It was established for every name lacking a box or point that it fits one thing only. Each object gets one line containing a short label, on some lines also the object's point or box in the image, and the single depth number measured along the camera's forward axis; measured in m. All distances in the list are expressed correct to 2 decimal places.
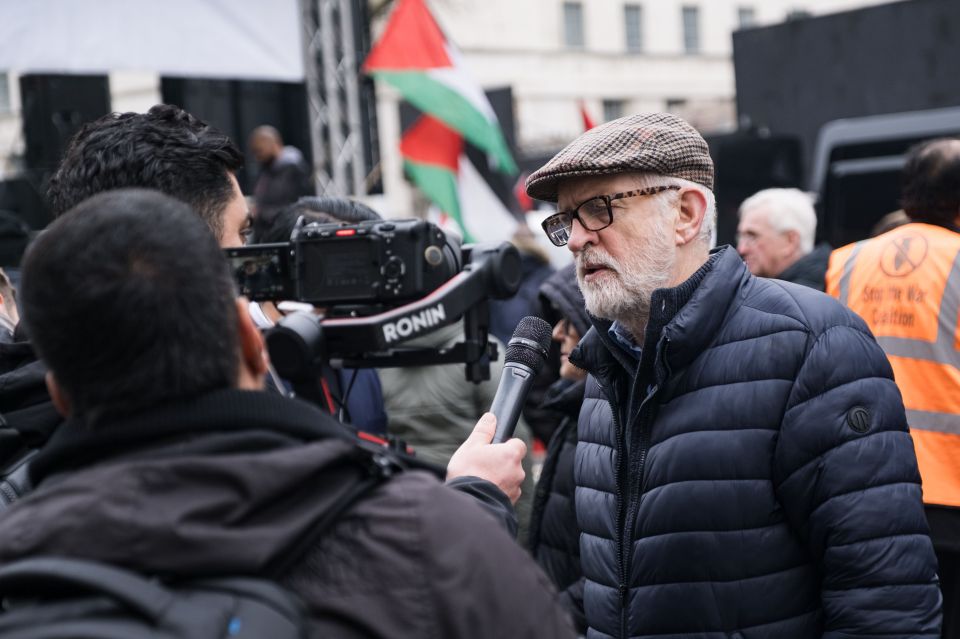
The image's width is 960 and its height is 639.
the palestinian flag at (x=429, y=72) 7.52
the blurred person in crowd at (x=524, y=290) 6.16
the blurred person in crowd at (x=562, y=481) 3.39
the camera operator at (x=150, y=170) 2.02
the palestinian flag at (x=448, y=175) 7.84
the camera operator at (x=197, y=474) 1.17
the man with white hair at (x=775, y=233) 5.23
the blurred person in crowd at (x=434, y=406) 3.89
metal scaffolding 9.68
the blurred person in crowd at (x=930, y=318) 3.49
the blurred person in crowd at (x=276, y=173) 7.99
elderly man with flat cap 2.09
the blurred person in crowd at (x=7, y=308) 2.57
